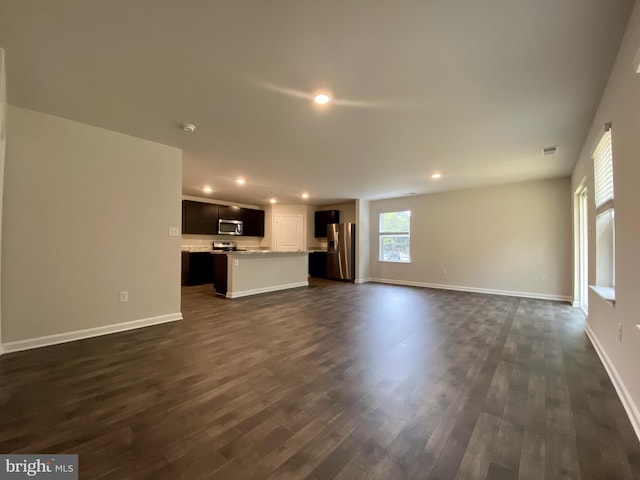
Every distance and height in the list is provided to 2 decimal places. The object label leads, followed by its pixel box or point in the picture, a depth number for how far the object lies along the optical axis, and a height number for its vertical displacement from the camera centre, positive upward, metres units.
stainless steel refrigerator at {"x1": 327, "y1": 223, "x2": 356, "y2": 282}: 7.95 -0.21
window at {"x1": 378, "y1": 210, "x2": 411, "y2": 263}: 7.45 +0.22
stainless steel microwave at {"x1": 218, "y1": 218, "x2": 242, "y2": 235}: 7.95 +0.51
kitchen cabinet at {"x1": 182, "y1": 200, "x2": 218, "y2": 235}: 7.27 +0.72
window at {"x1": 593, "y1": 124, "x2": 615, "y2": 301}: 2.53 +0.28
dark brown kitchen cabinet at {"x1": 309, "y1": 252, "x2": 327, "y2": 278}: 8.72 -0.67
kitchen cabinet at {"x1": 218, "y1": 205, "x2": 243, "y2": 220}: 7.97 +0.94
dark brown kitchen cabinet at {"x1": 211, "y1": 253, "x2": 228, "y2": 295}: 5.52 -0.61
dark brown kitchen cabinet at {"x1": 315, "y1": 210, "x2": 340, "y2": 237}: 8.86 +0.81
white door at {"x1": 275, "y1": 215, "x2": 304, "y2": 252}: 9.05 +0.39
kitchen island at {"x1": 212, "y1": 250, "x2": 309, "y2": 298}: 5.43 -0.62
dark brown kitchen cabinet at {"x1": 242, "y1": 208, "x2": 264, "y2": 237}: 8.64 +0.70
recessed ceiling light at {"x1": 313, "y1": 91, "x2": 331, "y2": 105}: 2.38 +1.31
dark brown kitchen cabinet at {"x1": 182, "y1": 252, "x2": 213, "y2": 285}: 7.12 -0.65
